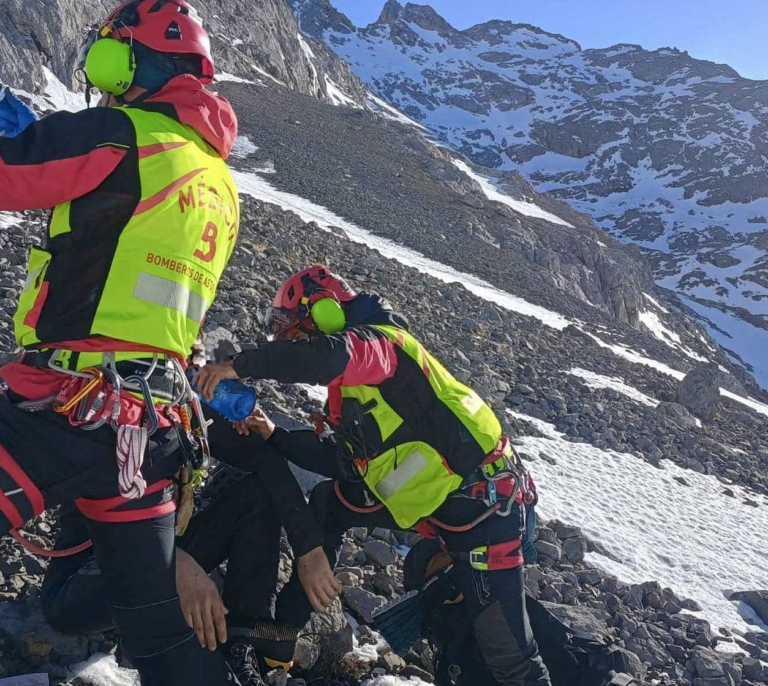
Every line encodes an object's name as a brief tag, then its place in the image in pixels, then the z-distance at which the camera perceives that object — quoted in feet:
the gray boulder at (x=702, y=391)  52.37
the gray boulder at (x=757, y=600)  20.72
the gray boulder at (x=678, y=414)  44.70
